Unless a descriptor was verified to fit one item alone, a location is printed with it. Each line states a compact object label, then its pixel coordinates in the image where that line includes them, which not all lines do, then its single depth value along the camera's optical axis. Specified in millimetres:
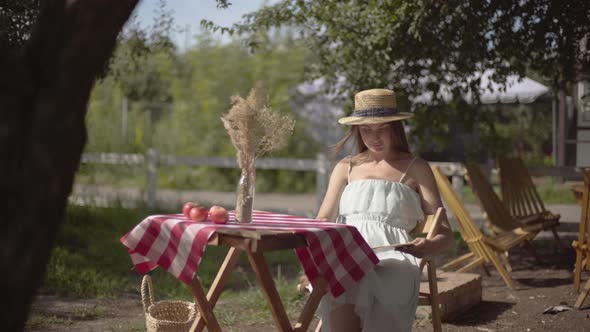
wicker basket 3961
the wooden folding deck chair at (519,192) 8219
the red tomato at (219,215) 3439
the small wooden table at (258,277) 3119
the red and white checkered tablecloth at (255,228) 3184
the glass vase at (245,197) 3582
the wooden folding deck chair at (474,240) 6441
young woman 3725
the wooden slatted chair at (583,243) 5928
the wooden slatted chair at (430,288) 4117
